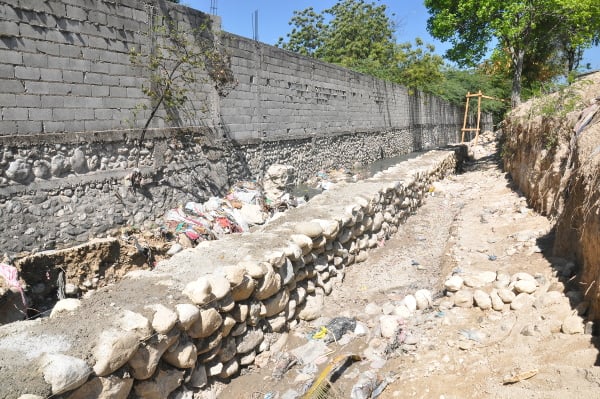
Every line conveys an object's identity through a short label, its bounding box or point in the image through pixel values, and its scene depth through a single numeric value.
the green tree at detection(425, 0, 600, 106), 13.10
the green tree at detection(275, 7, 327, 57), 33.81
